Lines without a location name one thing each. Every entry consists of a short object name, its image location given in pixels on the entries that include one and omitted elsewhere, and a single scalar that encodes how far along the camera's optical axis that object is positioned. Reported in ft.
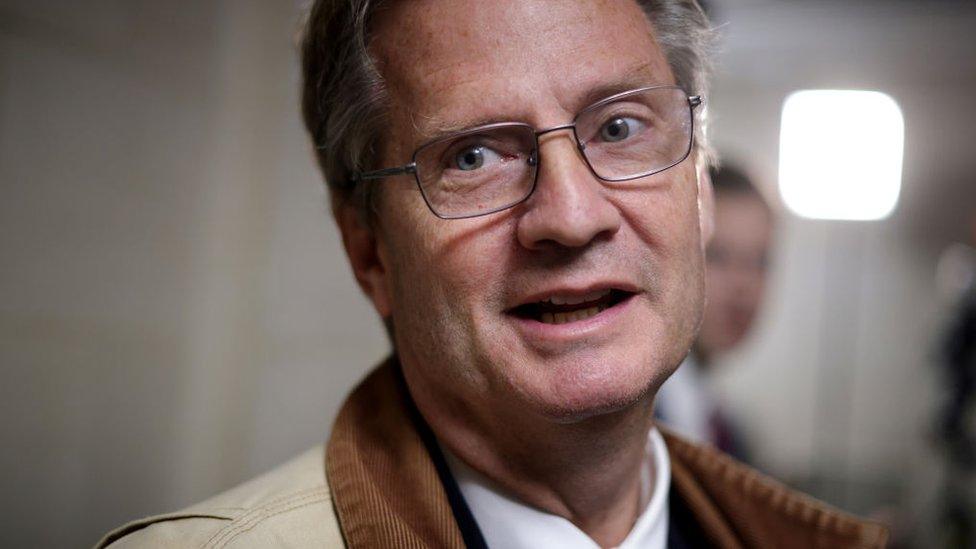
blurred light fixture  15.10
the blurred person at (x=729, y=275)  9.12
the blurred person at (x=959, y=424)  12.55
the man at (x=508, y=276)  3.63
